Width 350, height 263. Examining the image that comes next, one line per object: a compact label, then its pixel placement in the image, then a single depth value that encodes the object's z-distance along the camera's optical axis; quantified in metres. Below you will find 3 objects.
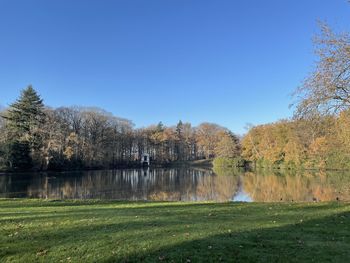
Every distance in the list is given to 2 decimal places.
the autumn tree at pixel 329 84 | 13.48
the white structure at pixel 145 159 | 93.98
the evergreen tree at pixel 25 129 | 50.50
